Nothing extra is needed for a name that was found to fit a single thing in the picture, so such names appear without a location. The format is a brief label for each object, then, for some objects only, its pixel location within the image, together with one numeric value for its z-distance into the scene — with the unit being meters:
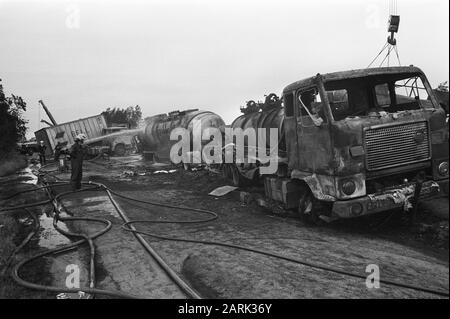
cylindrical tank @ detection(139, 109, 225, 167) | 17.69
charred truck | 5.63
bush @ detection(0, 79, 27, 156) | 15.10
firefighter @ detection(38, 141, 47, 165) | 24.05
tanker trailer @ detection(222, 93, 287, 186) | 8.21
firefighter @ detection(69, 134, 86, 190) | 10.32
